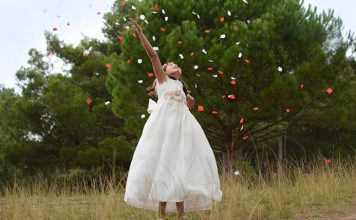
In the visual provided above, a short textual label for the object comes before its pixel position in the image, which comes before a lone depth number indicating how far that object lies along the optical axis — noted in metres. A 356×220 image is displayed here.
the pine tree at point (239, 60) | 12.66
